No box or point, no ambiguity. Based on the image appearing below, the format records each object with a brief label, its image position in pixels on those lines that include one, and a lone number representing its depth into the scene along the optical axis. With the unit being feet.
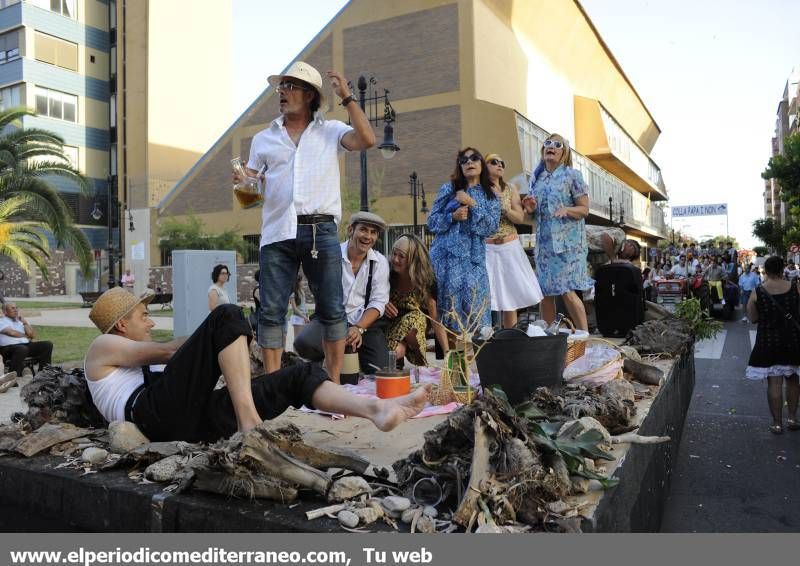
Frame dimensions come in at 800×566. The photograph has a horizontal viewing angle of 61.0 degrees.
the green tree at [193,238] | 113.19
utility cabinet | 39.11
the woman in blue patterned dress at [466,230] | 18.01
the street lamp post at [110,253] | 100.70
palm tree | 51.93
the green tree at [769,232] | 144.46
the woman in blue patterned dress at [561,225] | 18.58
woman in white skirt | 19.44
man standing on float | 13.29
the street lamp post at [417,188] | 86.89
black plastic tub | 10.39
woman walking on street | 19.60
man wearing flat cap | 16.81
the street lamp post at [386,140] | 48.01
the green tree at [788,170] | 89.20
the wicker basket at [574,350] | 13.42
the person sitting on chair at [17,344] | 29.22
